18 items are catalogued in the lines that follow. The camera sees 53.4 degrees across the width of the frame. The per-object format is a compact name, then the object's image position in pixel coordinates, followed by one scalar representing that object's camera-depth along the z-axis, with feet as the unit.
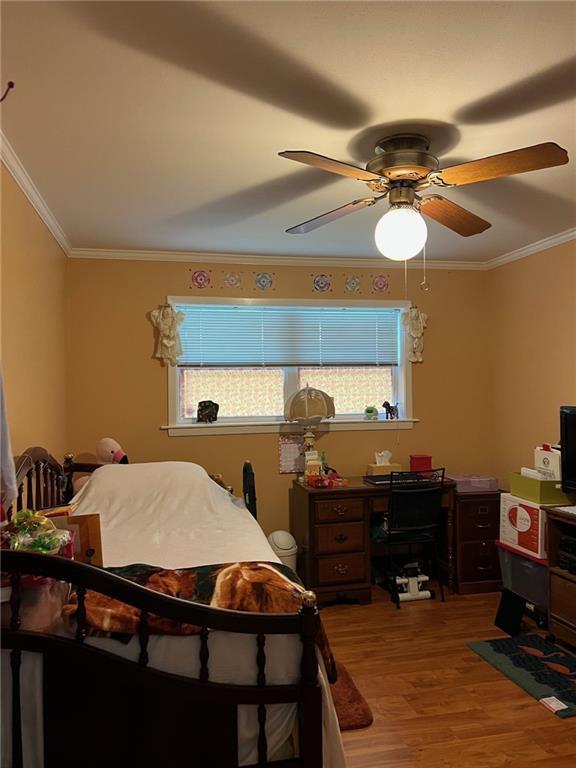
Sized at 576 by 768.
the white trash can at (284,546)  13.71
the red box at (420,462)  14.75
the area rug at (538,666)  8.90
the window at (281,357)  14.56
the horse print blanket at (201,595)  5.20
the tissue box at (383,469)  14.57
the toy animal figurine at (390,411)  15.39
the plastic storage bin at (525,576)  11.35
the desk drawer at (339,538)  13.10
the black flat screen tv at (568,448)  11.25
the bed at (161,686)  4.98
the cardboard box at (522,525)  11.41
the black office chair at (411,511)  12.96
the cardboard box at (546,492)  11.64
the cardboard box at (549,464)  11.53
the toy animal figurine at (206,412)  14.34
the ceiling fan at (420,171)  6.23
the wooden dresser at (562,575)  10.36
